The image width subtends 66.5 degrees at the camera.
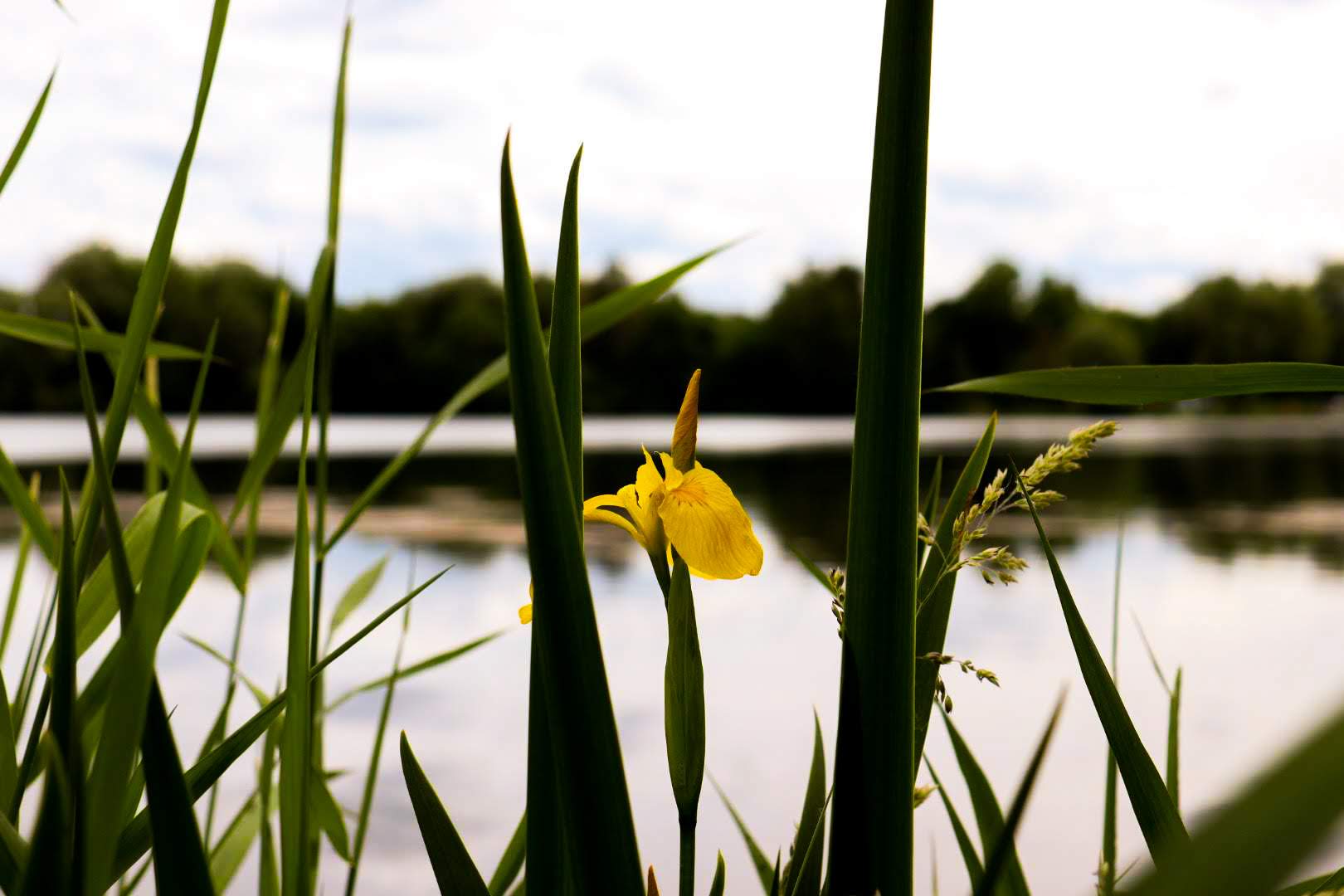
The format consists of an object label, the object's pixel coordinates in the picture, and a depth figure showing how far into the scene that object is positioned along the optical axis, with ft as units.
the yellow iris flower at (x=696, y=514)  1.50
